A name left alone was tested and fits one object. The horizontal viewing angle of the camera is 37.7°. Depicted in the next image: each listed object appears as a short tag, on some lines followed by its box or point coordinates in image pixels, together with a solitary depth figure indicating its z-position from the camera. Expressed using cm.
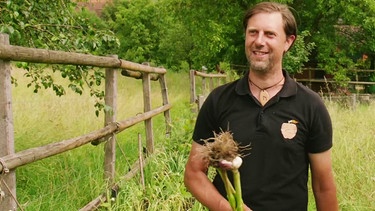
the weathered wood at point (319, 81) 2215
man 221
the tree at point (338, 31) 2127
